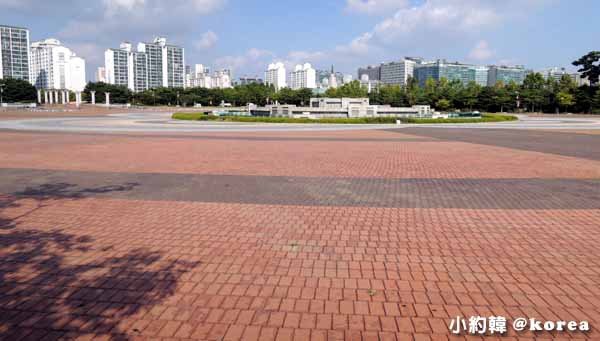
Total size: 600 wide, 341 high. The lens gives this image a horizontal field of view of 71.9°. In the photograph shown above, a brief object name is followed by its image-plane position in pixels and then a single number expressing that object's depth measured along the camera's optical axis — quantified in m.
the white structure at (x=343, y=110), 45.90
